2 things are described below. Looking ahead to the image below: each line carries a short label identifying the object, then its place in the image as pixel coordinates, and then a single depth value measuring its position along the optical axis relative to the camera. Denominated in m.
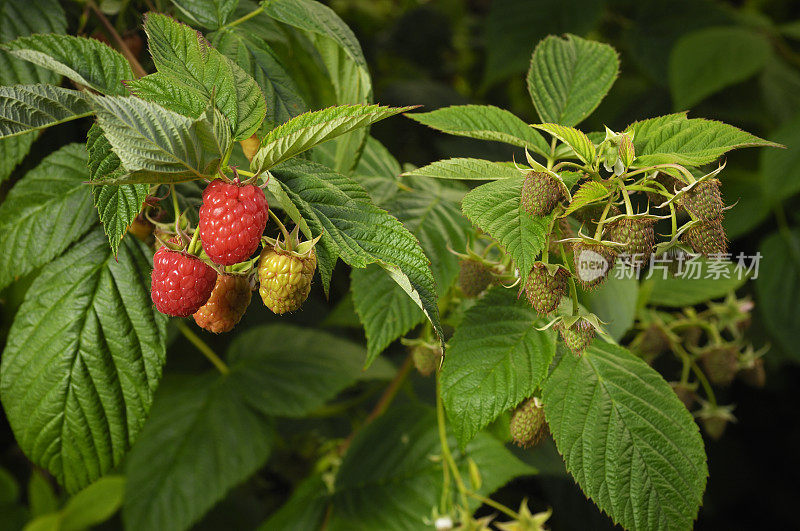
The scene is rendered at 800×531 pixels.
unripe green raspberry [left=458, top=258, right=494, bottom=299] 0.72
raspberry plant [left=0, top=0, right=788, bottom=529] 0.65
